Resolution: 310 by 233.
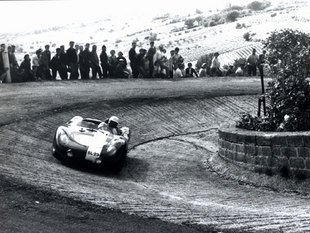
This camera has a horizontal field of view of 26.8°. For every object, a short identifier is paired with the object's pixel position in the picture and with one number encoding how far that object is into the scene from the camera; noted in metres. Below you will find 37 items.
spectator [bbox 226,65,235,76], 29.64
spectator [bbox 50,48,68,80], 25.50
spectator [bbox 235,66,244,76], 29.31
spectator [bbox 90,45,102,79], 26.17
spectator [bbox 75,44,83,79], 26.11
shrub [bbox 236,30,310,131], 13.06
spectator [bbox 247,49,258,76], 29.34
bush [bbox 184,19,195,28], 61.53
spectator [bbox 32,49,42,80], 25.31
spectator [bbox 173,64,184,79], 28.03
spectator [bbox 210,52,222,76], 29.30
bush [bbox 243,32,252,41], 45.24
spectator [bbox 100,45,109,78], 26.41
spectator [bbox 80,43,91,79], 26.12
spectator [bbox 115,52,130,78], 26.72
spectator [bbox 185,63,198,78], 28.89
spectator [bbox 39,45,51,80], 25.34
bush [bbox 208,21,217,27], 57.72
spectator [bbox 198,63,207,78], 29.36
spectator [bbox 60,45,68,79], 25.64
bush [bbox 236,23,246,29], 51.94
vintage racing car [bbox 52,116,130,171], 13.30
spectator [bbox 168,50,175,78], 27.93
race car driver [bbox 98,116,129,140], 15.02
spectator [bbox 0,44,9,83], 24.25
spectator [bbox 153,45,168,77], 27.25
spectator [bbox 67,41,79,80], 25.72
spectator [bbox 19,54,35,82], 24.67
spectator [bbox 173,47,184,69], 28.22
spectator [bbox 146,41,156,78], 27.16
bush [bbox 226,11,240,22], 58.23
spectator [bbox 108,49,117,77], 26.75
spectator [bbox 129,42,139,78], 26.81
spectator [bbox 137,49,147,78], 27.23
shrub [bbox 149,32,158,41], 55.22
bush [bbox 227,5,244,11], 67.81
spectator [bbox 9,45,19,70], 24.48
